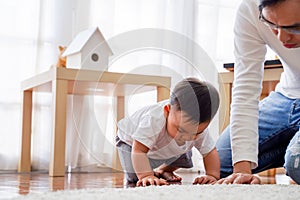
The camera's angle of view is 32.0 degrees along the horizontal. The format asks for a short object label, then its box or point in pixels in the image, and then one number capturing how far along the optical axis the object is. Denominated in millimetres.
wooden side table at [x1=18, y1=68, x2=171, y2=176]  1604
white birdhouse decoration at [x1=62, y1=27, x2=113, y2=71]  1893
